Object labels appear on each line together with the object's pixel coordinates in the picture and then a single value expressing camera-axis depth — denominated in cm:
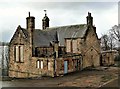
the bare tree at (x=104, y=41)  7138
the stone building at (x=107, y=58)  4104
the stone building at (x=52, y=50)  2968
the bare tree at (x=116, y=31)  6602
